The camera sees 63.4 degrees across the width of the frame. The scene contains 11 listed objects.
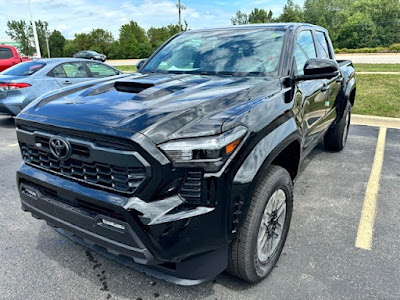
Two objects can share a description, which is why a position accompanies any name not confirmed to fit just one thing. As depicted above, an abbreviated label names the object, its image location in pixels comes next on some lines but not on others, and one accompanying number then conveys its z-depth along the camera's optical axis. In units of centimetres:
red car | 1202
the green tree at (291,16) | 6756
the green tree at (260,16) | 8188
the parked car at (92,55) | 3791
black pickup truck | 170
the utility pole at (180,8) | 4572
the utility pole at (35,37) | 2572
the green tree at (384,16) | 6094
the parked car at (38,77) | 666
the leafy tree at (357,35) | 5600
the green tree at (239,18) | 9000
